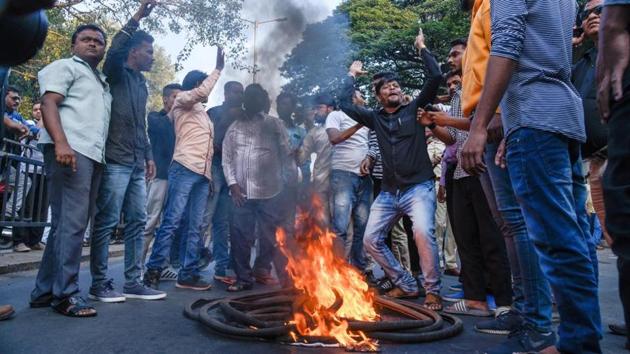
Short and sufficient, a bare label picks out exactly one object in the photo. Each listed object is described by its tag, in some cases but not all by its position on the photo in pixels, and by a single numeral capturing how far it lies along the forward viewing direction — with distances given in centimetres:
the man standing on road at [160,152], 653
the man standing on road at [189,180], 519
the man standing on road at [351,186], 641
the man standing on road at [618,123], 162
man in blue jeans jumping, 452
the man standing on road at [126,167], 436
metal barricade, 579
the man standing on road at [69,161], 381
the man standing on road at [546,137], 221
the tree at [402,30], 1814
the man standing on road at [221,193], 626
